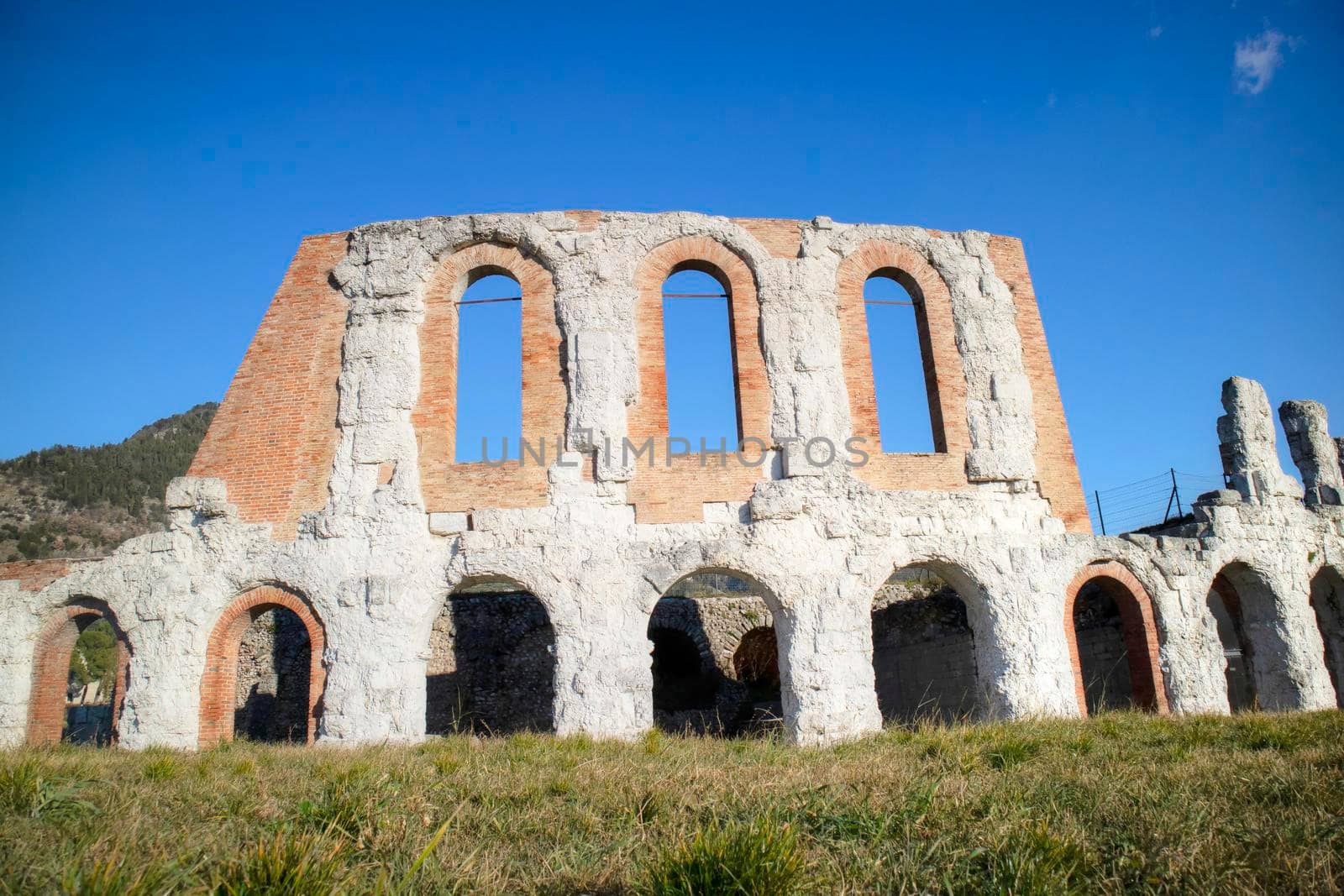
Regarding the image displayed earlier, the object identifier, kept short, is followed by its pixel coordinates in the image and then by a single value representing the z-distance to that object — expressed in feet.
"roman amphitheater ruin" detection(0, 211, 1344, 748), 32.86
